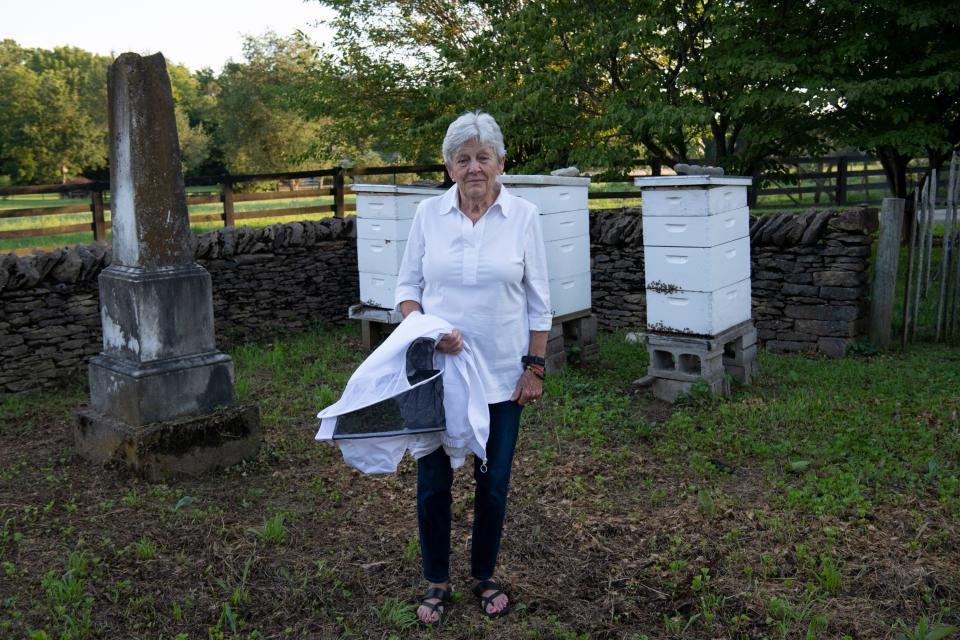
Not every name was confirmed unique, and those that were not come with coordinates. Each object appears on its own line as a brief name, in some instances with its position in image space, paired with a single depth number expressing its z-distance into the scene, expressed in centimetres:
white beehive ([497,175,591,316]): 739
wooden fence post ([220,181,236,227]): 1249
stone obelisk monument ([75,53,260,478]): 521
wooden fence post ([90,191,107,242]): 1077
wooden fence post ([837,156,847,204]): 1915
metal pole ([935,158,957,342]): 803
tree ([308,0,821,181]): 1043
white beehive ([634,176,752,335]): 657
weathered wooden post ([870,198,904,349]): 820
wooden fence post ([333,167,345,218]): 1310
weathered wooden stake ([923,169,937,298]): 799
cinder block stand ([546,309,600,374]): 782
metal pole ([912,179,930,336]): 812
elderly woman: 322
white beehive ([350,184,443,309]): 841
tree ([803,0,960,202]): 945
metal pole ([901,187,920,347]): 820
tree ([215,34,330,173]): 3189
